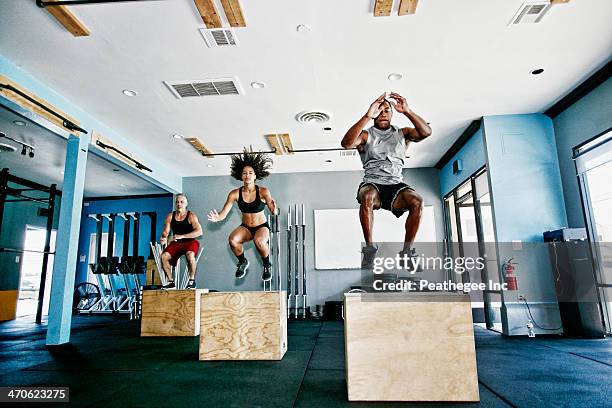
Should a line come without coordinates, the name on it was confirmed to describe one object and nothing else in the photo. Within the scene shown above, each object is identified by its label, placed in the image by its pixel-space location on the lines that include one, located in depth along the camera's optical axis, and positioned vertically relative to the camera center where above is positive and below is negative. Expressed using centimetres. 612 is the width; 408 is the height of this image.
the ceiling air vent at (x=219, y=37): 381 +247
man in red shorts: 511 +44
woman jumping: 369 +61
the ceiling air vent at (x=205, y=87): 480 +245
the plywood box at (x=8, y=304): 826 -72
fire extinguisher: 534 -19
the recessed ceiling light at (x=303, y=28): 377 +248
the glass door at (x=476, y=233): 618 +61
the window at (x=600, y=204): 475 +77
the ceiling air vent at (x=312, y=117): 577 +241
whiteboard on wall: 835 +74
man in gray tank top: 255 +73
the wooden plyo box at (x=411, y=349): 222 -52
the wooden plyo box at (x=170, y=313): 520 -62
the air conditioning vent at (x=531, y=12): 350 +246
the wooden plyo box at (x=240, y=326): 353 -56
